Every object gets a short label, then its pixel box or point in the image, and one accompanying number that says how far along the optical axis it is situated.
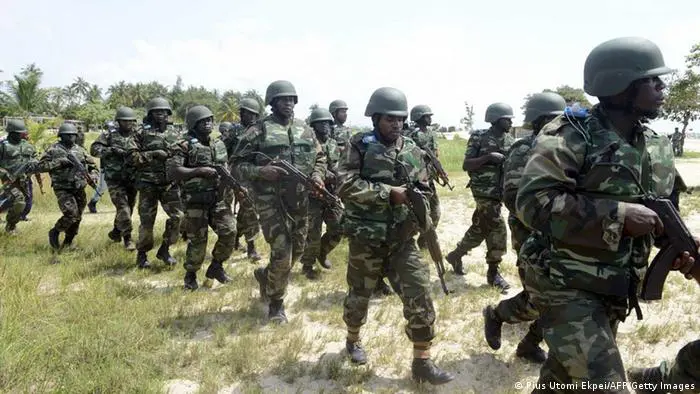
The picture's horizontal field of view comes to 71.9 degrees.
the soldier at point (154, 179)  6.64
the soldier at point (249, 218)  7.09
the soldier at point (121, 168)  7.43
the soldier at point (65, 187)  7.48
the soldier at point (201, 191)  5.55
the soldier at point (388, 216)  3.49
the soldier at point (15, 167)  8.34
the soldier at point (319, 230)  6.24
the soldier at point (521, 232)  3.67
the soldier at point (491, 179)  5.52
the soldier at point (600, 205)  2.18
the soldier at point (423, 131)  7.62
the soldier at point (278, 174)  4.66
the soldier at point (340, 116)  8.84
